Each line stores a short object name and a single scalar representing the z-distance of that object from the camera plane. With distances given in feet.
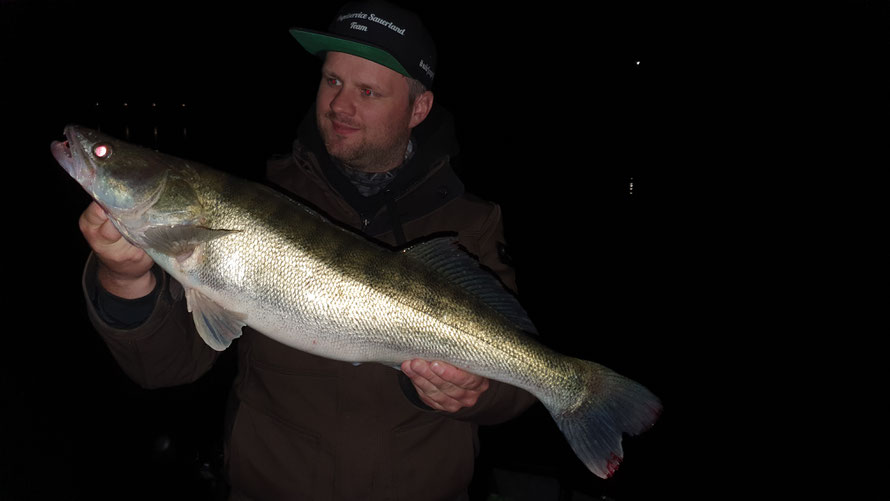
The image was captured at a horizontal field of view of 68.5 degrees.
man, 2.38
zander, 2.24
